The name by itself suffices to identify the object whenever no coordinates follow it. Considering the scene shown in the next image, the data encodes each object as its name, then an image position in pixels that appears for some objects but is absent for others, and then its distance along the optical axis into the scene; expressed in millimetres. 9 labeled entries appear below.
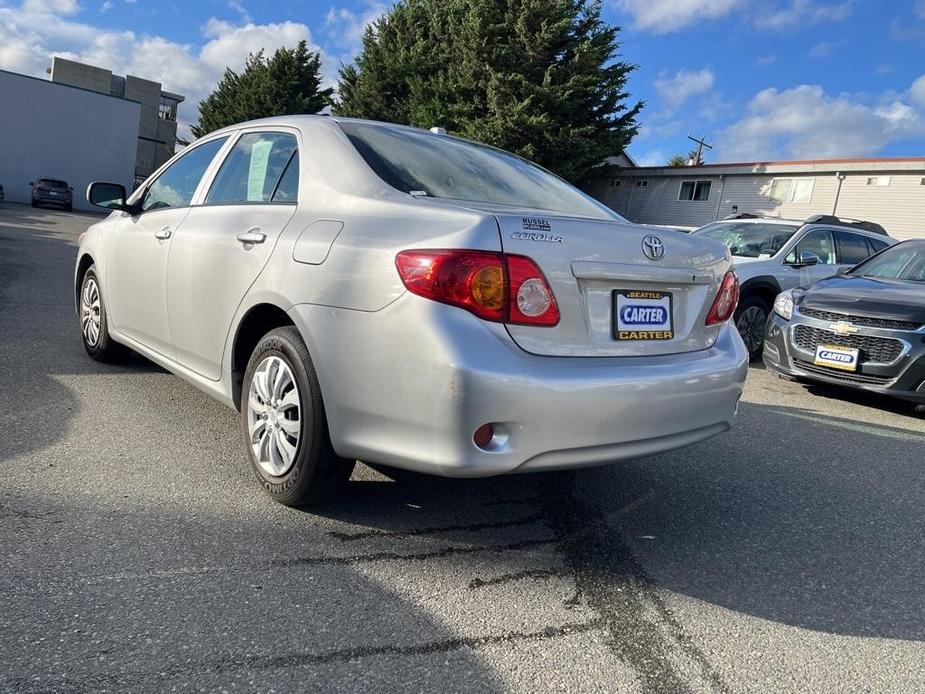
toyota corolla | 2297
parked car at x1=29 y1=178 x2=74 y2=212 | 31984
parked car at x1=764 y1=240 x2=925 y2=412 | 5305
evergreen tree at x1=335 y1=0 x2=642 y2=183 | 27938
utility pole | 64125
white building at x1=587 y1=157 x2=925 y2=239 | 23659
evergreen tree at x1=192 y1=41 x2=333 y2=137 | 39656
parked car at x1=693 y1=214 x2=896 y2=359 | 8172
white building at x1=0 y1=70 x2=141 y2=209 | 37562
